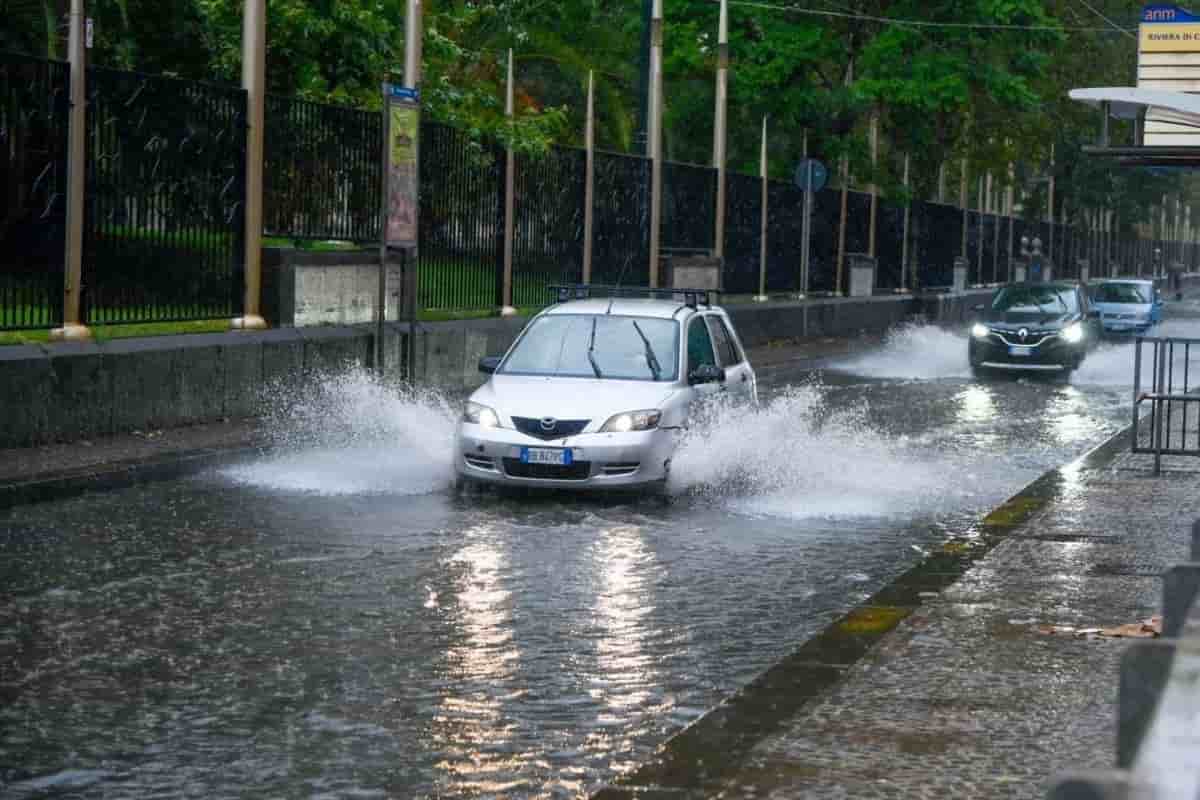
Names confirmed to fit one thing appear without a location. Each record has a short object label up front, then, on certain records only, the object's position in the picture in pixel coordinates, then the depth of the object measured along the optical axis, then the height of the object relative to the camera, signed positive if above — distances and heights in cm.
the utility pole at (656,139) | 3306 +181
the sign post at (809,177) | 3761 +146
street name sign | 4559 +464
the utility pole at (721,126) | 3681 +235
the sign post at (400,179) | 2105 +71
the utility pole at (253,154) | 1988 +86
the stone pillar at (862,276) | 4550 -29
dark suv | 3117 -98
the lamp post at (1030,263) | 7306 +12
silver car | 1421 -94
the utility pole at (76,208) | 1683 +28
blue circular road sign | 3762 +149
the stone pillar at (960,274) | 5694 -24
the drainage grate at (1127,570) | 1117 -157
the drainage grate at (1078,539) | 1258 -158
